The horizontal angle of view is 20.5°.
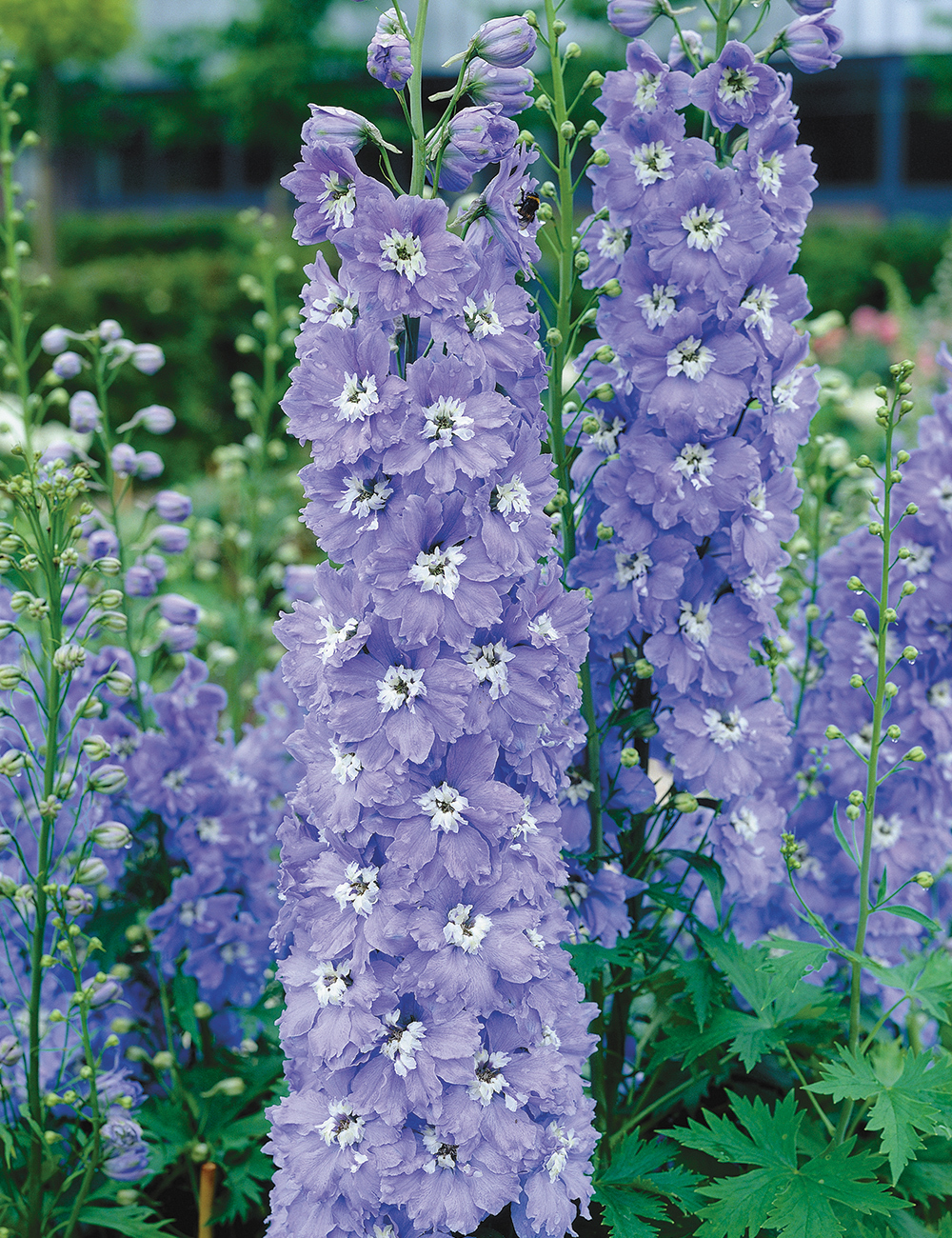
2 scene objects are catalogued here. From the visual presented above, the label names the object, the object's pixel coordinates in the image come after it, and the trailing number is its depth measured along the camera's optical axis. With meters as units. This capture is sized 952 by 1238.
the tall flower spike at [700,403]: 1.29
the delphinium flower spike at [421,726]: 1.17
